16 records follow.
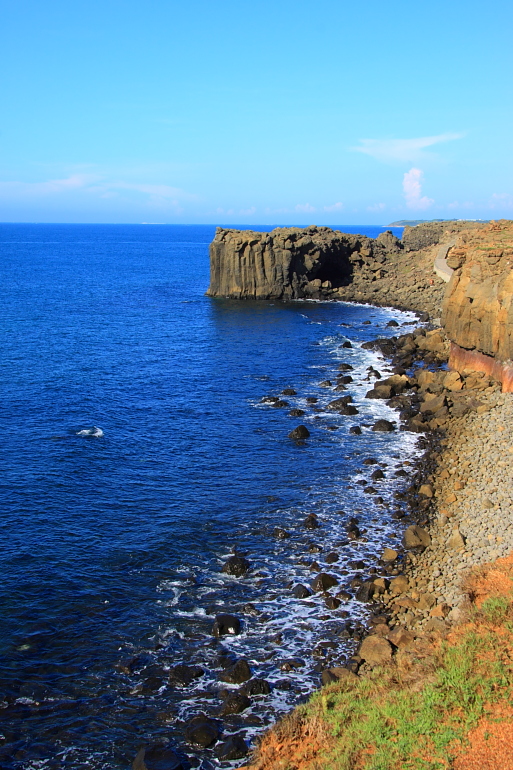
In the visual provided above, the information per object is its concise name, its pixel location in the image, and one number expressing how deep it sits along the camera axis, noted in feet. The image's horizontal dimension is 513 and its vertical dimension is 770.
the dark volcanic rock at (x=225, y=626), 79.15
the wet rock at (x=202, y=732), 63.05
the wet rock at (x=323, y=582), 88.28
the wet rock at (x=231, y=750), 61.36
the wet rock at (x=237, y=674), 71.31
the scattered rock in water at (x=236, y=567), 91.66
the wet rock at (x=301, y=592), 86.43
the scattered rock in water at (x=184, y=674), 71.36
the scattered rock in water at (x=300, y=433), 143.23
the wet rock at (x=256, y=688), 69.62
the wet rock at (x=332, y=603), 84.12
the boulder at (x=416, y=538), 95.66
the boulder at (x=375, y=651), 70.91
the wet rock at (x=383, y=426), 148.36
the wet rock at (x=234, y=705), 67.18
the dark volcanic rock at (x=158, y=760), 59.00
